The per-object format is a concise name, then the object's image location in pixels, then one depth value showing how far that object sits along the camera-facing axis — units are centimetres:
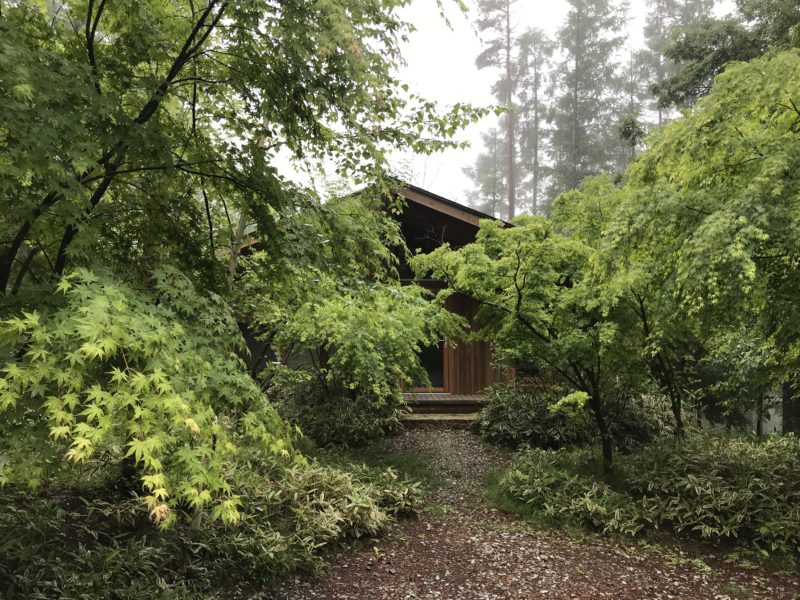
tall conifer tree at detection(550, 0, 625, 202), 2725
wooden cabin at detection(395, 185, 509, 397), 1194
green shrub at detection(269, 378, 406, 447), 908
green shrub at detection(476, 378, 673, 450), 907
